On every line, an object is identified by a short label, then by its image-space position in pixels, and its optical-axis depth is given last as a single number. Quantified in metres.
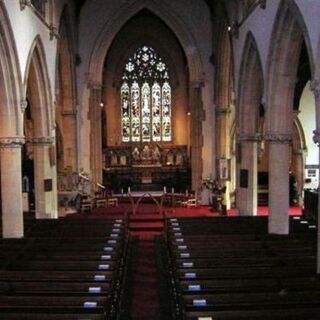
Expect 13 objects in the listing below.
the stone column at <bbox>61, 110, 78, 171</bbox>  21.00
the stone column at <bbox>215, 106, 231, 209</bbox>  20.92
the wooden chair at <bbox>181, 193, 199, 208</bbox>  20.25
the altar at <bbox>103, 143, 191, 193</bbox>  25.62
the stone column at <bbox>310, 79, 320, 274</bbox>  8.96
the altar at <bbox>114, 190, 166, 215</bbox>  18.91
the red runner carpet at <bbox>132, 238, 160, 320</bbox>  8.23
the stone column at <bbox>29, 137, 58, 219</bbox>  15.65
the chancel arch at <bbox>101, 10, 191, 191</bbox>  27.88
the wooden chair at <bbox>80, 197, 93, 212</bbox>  19.42
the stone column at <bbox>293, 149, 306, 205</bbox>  23.28
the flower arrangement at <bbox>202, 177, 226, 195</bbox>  19.07
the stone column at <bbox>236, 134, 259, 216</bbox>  15.78
